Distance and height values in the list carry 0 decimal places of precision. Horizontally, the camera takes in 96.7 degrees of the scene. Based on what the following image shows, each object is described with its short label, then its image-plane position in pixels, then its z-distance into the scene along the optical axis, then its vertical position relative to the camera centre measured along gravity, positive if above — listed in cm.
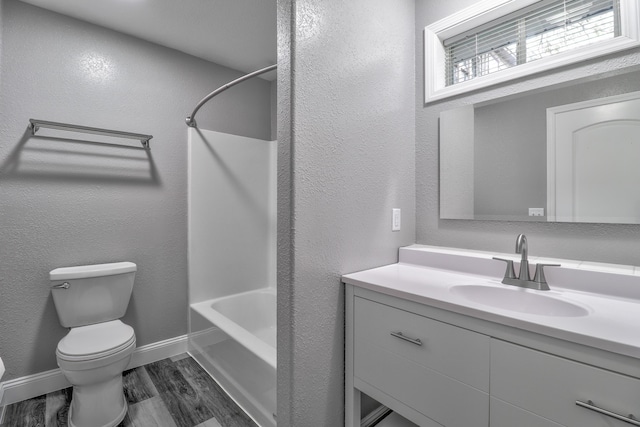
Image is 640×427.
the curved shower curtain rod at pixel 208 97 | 176 +84
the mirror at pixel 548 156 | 113 +26
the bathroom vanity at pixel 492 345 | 71 -41
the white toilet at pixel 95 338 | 155 -76
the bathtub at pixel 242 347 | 157 -94
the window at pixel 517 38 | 116 +82
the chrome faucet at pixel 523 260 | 118 -20
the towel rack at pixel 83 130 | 177 +55
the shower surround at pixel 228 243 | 222 -30
